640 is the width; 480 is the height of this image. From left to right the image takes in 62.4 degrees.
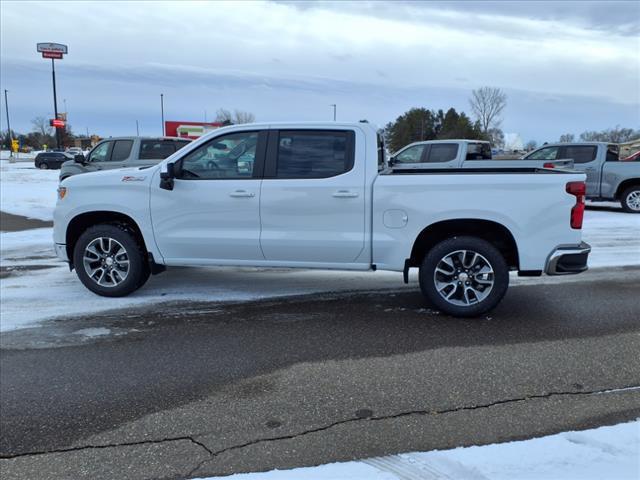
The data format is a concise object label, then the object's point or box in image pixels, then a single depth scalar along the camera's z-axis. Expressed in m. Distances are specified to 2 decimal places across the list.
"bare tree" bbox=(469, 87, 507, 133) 71.44
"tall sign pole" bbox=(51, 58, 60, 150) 45.72
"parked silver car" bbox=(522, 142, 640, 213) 13.26
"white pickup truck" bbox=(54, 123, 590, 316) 5.10
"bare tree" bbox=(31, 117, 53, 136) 108.14
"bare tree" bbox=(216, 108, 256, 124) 70.10
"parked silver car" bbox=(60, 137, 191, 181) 14.42
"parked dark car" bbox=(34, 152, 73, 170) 40.28
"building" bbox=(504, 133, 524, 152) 87.06
